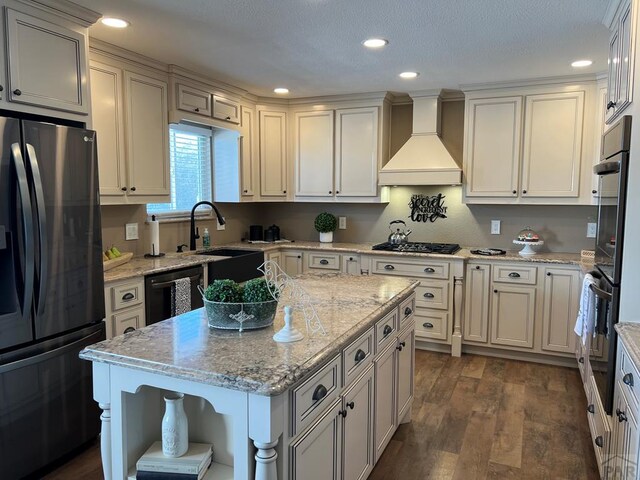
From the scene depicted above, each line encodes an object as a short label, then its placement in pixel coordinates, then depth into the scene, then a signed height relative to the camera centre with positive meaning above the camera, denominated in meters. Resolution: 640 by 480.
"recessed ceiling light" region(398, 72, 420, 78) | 3.84 +1.09
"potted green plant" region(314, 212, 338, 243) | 5.01 -0.20
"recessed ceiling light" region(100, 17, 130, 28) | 2.72 +1.07
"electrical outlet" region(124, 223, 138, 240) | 3.69 -0.21
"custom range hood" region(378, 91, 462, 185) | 4.34 +0.48
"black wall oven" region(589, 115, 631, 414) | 2.01 -0.18
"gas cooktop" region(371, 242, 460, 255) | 4.27 -0.38
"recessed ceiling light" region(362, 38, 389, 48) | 3.03 +1.07
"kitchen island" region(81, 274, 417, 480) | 1.37 -0.60
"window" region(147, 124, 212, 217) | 4.26 +0.33
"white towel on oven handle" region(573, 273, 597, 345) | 2.51 -0.57
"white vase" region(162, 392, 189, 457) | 1.50 -0.71
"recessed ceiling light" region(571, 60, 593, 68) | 3.47 +1.09
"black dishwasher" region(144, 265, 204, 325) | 3.12 -0.59
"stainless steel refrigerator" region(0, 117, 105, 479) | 2.16 -0.42
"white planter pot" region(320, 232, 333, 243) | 5.08 -0.33
